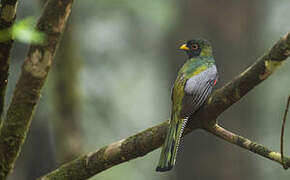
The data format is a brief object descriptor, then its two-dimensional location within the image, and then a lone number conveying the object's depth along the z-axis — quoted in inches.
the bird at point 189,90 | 280.4
